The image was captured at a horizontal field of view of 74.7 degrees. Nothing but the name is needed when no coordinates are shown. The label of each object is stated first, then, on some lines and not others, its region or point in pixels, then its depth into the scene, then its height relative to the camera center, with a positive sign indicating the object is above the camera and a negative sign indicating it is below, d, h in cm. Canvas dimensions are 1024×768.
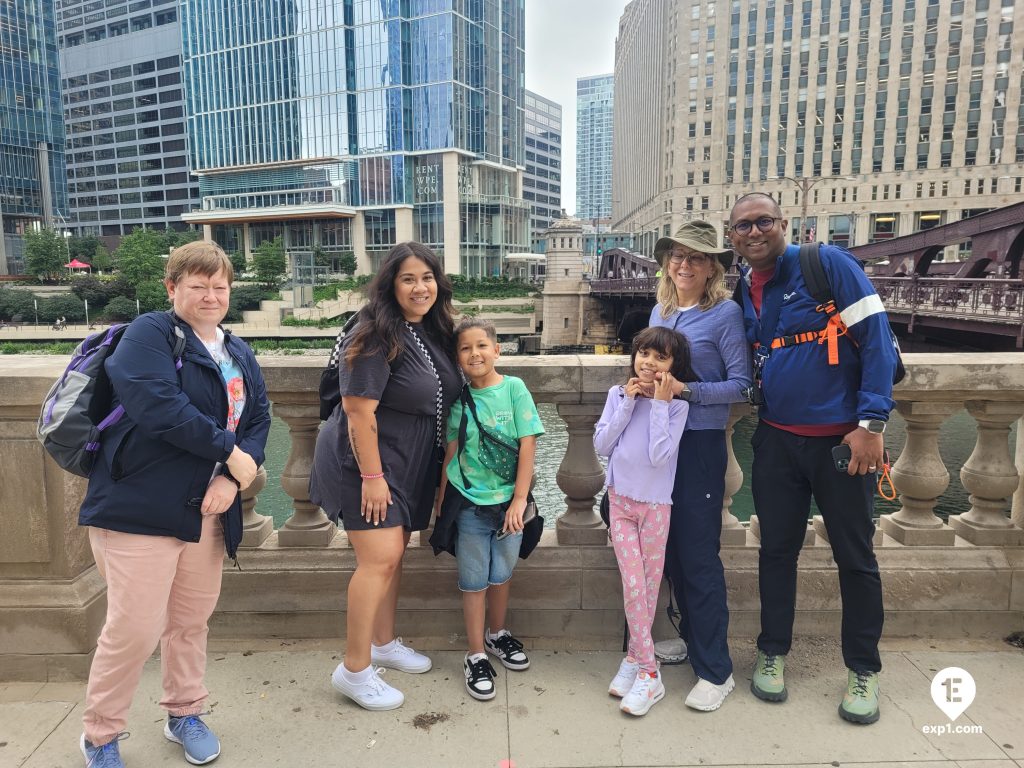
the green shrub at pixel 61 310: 5059 -201
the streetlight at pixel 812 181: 7735 +1167
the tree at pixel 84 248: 7191 +375
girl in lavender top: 260 -76
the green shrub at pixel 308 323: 4708 -283
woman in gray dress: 245 -59
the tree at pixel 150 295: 5094 -91
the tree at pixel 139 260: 5294 +179
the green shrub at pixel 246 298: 5044 -117
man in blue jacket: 242 -54
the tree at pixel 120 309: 5110 -196
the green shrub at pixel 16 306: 5038 -170
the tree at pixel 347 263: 6438 +180
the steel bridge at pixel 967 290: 1630 -27
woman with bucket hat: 266 -71
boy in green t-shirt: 270 -78
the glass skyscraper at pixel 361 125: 6438 +1570
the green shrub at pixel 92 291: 5275 -63
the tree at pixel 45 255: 6191 +259
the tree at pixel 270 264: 5469 +150
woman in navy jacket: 211 -68
